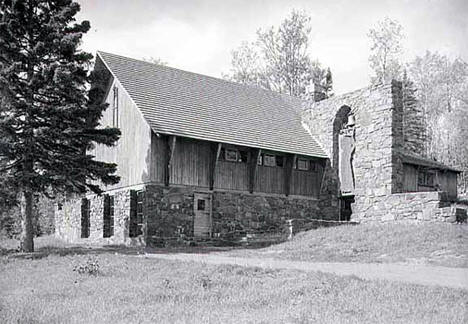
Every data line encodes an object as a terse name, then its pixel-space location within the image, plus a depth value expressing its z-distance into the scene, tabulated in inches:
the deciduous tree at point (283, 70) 1239.5
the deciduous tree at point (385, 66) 1339.2
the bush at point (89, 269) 487.2
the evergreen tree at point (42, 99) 655.8
